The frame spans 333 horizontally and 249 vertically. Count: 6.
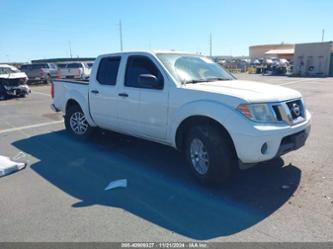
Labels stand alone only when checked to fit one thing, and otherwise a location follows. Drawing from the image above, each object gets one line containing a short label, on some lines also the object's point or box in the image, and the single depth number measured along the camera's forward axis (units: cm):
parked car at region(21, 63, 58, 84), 2458
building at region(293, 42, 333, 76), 3497
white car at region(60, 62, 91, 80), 2361
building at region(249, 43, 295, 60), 9002
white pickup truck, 377
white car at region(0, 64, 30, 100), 1519
